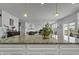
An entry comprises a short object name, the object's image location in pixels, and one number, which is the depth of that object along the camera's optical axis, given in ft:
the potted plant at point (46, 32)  5.48
